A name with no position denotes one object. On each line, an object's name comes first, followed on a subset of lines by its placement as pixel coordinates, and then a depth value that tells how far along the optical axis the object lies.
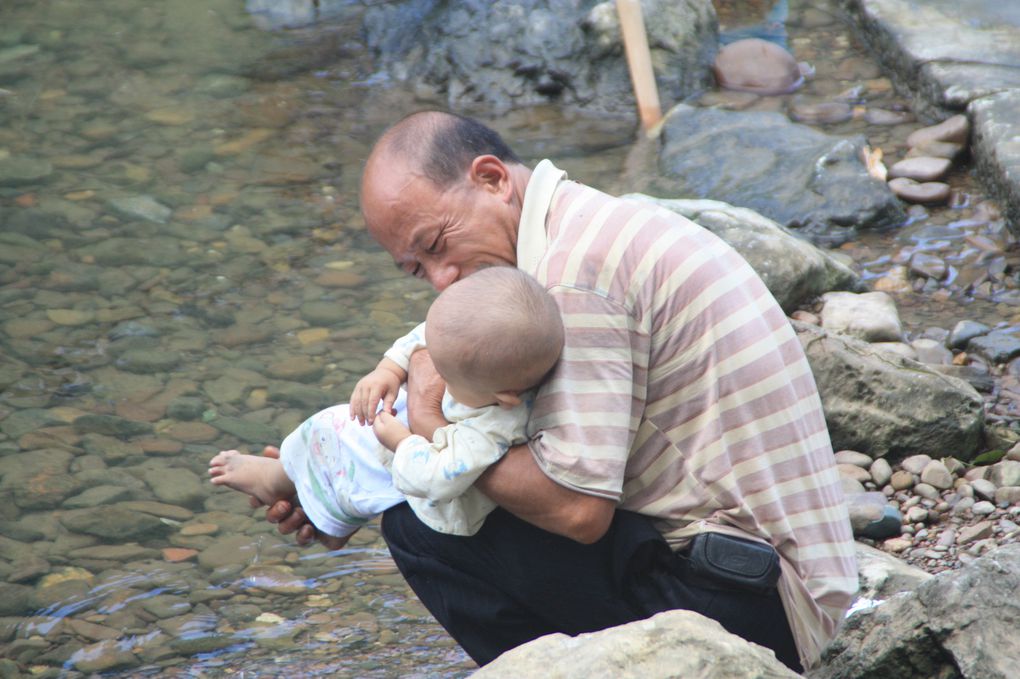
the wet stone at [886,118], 12.02
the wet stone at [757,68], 13.20
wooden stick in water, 12.67
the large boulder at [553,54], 13.45
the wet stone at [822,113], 12.41
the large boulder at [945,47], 11.39
